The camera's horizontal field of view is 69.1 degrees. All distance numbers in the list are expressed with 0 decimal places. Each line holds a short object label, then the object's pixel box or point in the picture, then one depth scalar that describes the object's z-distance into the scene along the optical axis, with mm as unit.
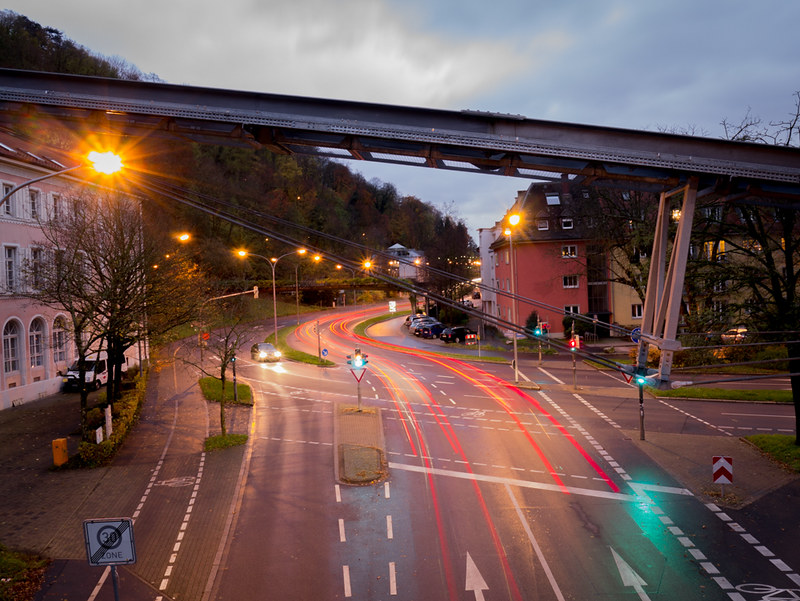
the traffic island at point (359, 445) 16969
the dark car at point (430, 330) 57688
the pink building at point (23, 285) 28203
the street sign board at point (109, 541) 7465
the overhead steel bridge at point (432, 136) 9703
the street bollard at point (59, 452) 18406
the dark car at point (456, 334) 53281
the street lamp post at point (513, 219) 25481
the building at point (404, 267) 85000
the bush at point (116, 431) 18781
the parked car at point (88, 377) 31578
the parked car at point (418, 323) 60475
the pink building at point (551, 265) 50219
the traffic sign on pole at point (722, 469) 14242
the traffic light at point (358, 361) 24244
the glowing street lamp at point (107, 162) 10197
